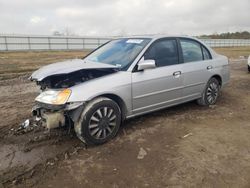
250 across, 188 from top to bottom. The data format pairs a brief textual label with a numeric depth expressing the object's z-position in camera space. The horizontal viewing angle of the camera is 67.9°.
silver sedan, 2.71
